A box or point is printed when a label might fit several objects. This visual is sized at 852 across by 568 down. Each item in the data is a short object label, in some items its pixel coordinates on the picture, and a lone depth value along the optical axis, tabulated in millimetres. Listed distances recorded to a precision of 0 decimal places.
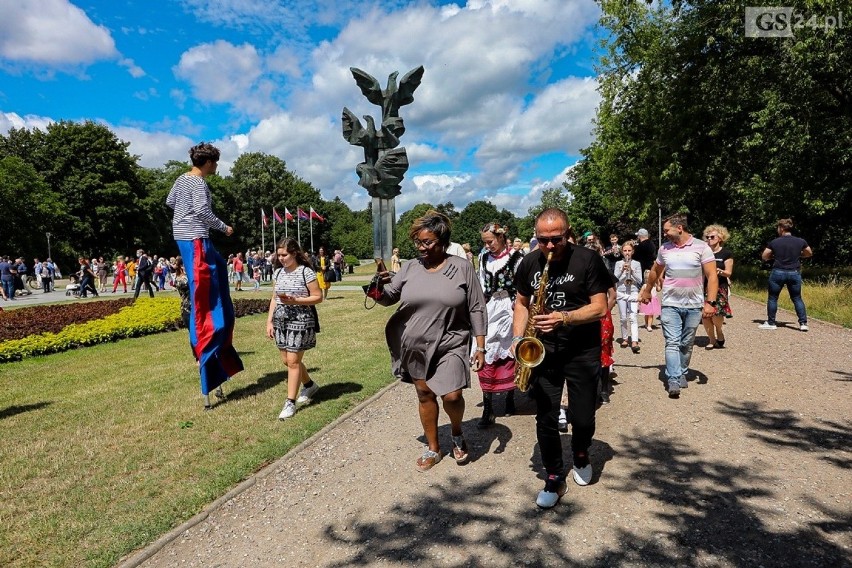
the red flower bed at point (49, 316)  11203
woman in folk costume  5430
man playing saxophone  3637
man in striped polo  6148
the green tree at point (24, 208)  40844
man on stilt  5586
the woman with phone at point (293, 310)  5844
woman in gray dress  4137
